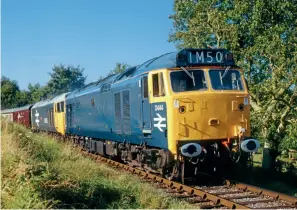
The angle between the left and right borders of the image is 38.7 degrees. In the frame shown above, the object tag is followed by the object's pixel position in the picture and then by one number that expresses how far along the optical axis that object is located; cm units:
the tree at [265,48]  1588
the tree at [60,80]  8044
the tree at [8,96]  7313
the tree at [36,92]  7793
